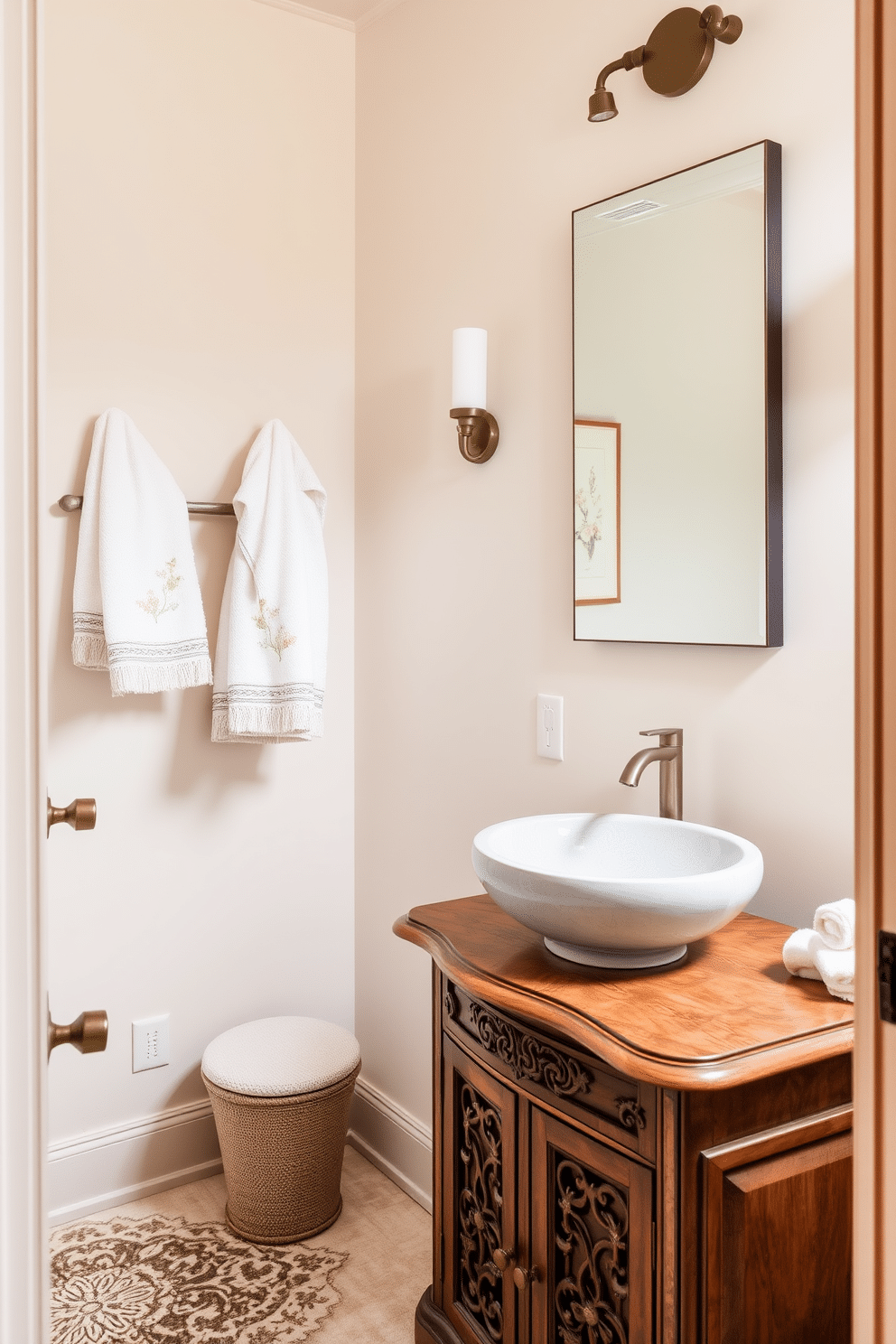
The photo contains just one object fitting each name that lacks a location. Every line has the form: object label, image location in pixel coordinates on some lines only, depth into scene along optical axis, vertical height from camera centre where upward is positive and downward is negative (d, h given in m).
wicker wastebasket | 2.04 -0.96
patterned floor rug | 1.81 -1.19
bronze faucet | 1.59 -0.18
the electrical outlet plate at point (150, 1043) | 2.26 -0.86
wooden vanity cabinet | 1.10 -0.57
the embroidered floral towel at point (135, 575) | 2.04 +0.16
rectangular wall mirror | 1.46 +0.38
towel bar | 2.09 +0.32
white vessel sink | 1.19 -0.29
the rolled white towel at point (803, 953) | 1.23 -0.36
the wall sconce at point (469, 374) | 1.94 +0.53
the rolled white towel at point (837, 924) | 1.19 -0.31
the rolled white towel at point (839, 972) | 1.18 -0.37
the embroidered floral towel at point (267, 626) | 2.19 +0.06
